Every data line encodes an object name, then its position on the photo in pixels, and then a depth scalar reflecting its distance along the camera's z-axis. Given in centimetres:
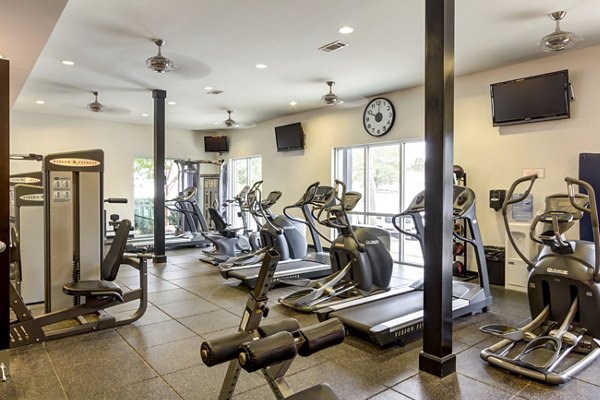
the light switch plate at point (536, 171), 532
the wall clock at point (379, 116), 730
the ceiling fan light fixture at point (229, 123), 867
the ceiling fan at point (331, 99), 637
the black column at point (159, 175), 717
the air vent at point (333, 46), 486
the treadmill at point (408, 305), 346
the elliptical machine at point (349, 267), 465
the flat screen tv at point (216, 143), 1173
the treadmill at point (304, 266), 550
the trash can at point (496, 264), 568
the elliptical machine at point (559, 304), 305
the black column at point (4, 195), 265
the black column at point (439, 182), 281
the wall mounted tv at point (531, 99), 499
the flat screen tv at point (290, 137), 919
